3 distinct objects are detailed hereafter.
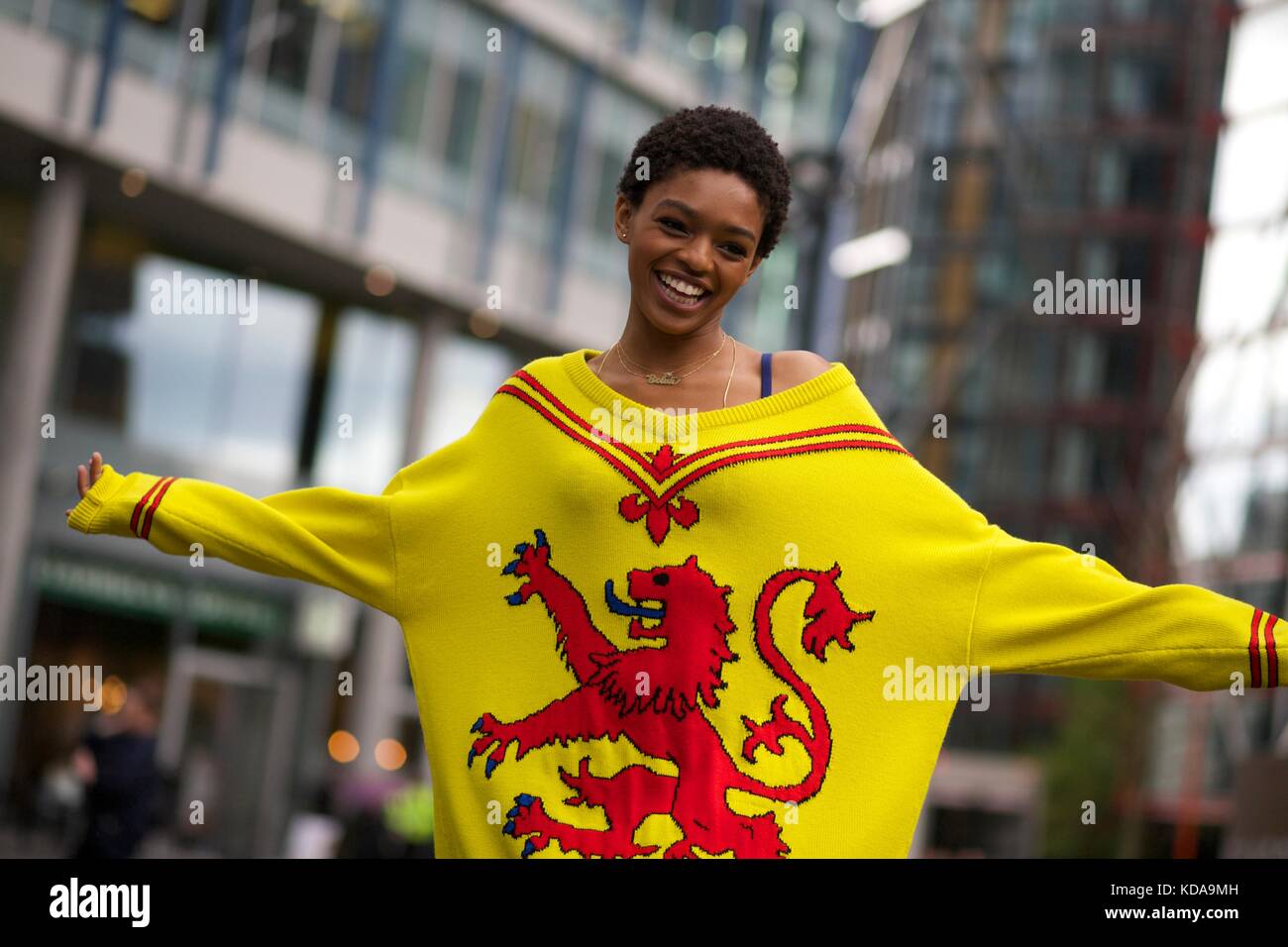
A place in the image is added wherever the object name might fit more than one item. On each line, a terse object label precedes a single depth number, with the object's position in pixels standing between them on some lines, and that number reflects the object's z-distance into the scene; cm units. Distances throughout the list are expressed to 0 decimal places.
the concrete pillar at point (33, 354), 1795
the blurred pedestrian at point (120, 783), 974
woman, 313
